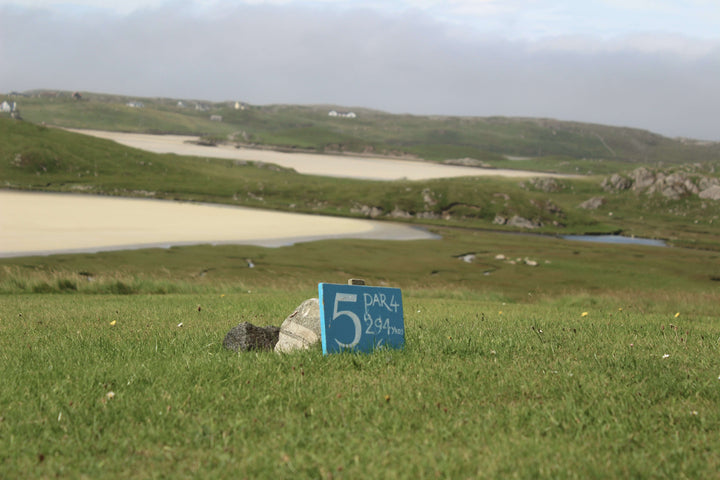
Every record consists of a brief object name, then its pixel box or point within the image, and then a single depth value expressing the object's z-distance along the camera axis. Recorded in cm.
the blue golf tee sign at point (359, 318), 1073
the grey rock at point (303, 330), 1146
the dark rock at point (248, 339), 1164
